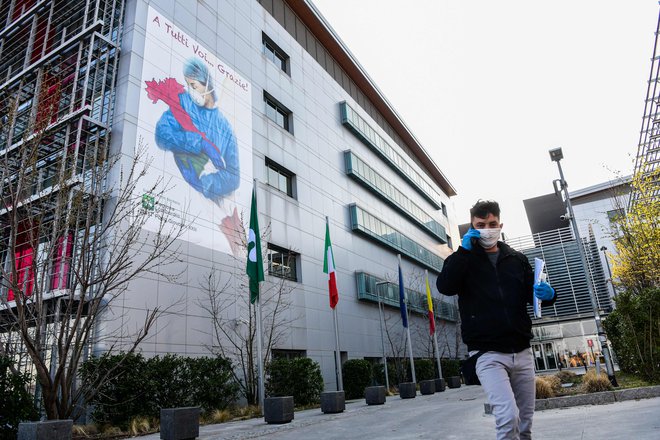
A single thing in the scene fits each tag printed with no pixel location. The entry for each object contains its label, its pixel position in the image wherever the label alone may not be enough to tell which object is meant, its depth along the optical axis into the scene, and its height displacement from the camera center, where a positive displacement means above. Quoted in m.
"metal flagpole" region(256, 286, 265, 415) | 14.09 +0.05
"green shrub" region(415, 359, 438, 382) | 28.69 -0.28
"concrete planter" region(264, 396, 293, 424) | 11.23 -0.81
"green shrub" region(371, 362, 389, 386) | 25.23 -0.22
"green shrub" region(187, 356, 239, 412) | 14.23 -0.11
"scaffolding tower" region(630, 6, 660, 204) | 18.45 +9.87
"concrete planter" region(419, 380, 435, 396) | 20.47 -0.95
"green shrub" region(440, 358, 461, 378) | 33.75 -0.28
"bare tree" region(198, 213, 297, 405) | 17.04 +2.13
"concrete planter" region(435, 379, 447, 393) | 23.19 -1.04
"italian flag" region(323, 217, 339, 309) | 17.61 +3.49
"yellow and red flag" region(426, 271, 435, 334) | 26.21 +2.61
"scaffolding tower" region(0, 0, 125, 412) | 10.22 +10.14
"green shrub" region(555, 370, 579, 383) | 16.59 -0.80
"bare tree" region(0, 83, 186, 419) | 8.77 +3.95
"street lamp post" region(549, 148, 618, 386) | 13.68 +3.81
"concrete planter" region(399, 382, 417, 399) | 18.59 -0.92
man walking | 3.09 +0.34
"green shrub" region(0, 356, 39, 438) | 8.14 -0.16
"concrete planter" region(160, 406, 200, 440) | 8.91 -0.78
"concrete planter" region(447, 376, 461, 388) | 26.03 -1.00
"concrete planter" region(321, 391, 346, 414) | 13.28 -0.85
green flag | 14.68 +3.41
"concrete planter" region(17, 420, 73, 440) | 7.21 -0.59
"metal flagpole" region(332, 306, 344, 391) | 16.53 +0.12
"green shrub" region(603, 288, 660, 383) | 10.84 +0.47
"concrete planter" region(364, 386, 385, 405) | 15.83 -0.88
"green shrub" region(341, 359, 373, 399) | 22.03 -0.36
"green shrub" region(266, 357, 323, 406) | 17.53 -0.25
